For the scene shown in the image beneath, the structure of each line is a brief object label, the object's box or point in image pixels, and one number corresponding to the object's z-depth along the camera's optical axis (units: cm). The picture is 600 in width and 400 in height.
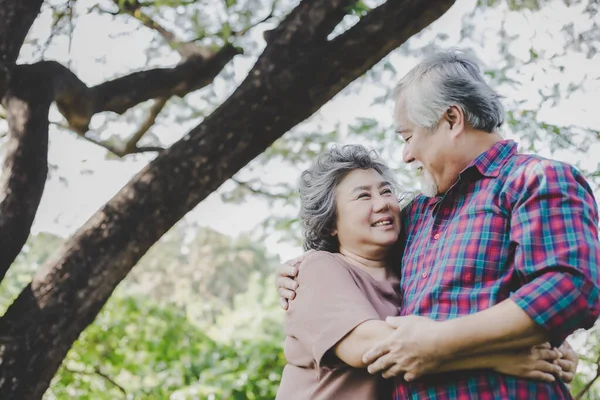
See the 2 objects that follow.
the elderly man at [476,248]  129
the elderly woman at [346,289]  145
